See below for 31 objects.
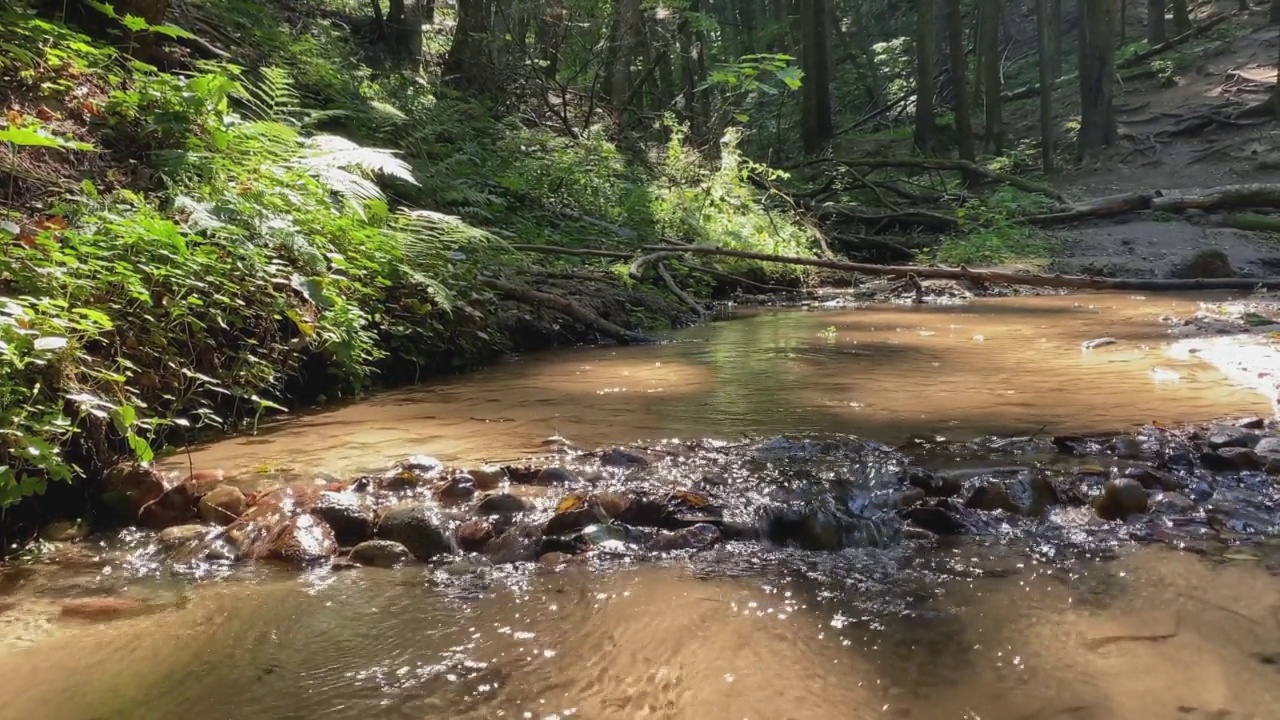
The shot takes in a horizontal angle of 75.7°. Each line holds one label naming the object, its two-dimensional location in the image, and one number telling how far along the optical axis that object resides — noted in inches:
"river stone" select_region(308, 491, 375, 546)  112.4
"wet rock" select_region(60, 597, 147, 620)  89.3
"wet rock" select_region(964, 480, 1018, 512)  114.0
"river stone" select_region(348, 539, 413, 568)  105.3
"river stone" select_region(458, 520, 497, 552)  109.7
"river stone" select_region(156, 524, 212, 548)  111.0
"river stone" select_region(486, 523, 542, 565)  105.5
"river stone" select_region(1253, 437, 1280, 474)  121.8
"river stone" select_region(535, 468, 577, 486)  127.2
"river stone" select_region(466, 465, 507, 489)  126.9
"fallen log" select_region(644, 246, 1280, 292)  369.7
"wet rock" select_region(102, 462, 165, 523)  118.9
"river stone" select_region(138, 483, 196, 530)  117.9
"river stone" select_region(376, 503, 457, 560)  108.5
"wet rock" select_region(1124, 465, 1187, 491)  116.3
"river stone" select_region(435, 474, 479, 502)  122.4
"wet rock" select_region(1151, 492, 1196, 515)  110.4
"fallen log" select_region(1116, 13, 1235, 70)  949.2
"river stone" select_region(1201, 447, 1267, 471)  123.3
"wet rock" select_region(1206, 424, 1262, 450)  130.3
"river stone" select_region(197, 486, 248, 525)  117.4
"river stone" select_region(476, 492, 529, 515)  117.6
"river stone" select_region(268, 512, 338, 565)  105.8
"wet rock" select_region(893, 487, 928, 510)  115.5
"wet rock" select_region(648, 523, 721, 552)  106.8
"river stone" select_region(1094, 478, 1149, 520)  110.5
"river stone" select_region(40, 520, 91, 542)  111.7
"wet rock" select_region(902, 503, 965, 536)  109.0
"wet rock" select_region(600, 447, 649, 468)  134.7
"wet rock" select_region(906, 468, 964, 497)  120.2
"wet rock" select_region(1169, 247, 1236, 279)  436.5
